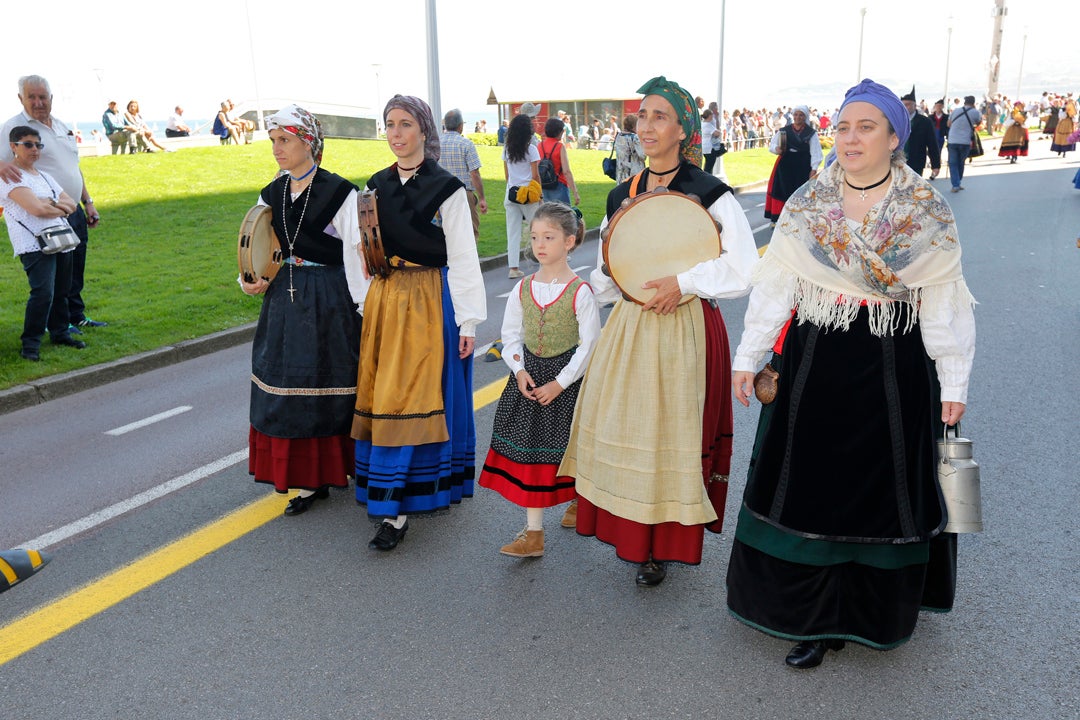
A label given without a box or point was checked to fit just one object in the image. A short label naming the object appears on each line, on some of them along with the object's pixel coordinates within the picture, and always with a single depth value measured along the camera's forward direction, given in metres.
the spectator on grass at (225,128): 26.02
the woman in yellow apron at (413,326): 3.84
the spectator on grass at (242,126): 27.05
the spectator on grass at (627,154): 10.75
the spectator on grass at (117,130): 21.17
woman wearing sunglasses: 6.74
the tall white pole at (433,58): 12.20
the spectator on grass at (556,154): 10.23
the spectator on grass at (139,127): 20.61
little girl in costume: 3.63
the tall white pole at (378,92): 49.70
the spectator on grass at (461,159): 10.02
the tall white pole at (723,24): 23.55
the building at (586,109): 39.00
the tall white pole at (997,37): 43.41
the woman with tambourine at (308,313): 4.02
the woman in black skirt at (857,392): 2.78
